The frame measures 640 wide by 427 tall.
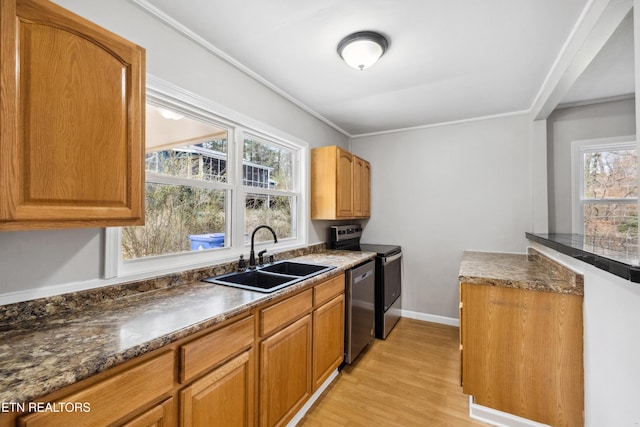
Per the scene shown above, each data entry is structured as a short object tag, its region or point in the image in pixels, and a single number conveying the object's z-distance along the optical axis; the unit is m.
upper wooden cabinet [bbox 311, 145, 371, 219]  3.01
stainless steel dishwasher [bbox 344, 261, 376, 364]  2.39
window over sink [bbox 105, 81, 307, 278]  1.61
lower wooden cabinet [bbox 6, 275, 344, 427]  0.83
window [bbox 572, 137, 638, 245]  2.63
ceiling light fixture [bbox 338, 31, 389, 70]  1.74
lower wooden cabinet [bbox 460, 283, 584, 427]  1.68
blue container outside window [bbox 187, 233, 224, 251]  1.91
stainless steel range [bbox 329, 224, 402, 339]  2.96
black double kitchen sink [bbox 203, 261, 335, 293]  1.78
